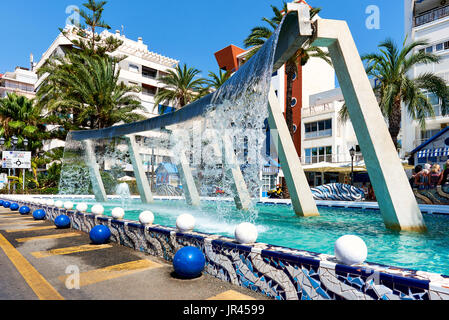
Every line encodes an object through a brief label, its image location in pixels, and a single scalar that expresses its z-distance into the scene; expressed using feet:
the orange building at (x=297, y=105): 122.31
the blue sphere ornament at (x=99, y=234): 22.07
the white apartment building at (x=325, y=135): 108.58
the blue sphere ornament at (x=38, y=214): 36.24
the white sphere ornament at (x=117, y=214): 23.59
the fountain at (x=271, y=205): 12.04
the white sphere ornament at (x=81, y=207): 29.32
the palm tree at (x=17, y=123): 102.58
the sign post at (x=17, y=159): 69.51
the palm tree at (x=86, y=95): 79.51
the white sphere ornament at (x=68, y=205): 32.99
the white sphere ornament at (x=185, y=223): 17.44
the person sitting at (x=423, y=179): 44.34
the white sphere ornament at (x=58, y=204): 35.35
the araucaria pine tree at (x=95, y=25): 94.37
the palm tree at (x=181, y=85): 96.17
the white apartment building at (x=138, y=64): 147.54
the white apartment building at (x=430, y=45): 89.40
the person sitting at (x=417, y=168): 55.19
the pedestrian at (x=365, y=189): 68.15
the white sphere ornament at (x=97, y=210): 27.17
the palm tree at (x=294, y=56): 64.59
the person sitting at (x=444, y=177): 41.27
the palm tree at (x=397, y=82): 59.11
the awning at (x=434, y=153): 59.26
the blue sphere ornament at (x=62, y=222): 29.45
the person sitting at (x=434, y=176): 42.87
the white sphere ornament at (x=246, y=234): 14.30
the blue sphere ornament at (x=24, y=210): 42.65
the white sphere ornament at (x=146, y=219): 20.29
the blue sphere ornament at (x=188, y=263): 14.20
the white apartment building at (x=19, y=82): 215.51
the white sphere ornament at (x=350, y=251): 10.45
